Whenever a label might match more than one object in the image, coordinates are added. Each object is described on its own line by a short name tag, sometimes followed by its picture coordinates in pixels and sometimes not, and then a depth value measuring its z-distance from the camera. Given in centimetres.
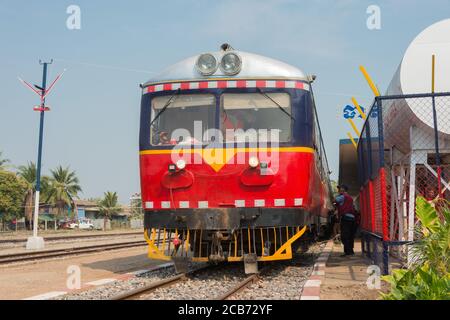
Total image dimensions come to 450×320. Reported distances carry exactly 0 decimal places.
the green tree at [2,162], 4659
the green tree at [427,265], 438
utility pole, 1819
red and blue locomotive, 752
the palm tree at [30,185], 4916
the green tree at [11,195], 4584
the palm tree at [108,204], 6525
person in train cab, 783
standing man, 1106
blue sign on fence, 1877
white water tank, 793
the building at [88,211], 6411
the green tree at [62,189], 5895
